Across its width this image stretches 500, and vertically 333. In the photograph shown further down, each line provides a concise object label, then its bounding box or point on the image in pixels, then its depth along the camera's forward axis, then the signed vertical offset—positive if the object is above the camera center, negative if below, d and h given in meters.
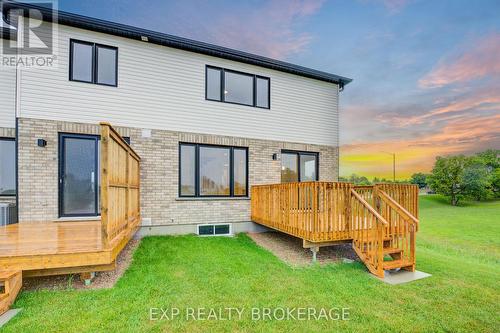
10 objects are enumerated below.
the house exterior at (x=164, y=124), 5.88 +1.31
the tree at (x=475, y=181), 26.00 -1.56
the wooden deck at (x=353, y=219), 4.64 -1.13
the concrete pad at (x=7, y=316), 2.65 -1.79
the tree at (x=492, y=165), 27.91 +0.30
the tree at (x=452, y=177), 26.61 -1.15
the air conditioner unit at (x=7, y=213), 5.61 -1.17
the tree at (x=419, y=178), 37.11 -1.85
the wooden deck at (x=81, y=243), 3.18 -1.26
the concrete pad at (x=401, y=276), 4.21 -2.10
